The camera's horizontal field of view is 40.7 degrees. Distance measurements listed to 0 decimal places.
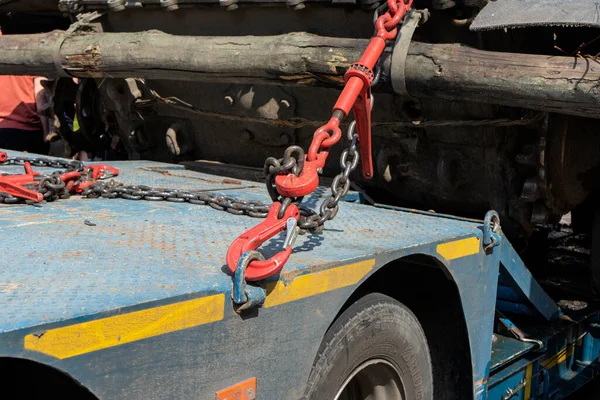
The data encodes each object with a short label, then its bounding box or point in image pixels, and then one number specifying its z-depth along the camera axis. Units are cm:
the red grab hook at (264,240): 229
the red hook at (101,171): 414
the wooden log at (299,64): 354
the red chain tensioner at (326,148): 238
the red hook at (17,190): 337
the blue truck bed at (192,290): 196
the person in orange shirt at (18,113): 745
